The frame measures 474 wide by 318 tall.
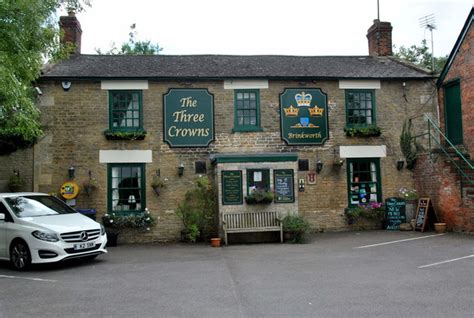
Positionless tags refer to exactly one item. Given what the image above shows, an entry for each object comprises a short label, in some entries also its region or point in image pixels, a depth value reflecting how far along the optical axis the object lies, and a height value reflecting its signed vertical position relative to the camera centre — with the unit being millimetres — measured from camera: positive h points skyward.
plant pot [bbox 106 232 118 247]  13402 -1311
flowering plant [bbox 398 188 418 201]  15289 -185
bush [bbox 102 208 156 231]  14102 -830
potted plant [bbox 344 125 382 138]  15461 +1981
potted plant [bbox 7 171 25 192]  14109 +369
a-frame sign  14438 -840
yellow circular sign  14016 +122
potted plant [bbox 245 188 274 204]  13484 -168
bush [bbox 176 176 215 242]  14258 -551
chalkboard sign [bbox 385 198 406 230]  15062 -809
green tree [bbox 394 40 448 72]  31281 +9526
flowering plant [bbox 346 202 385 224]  15177 -750
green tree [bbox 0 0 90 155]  9555 +3384
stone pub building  14375 +1914
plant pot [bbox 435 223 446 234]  14002 -1233
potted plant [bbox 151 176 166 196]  14391 +288
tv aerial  18984 +6713
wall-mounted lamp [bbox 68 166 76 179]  14305 +718
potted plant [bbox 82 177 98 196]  14289 +265
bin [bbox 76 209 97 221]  13297 -509
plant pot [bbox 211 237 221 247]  12781 -1402
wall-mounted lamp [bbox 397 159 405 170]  15633 +877
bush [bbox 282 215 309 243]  12930 -1068
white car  9172 -802
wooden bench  13398 -850
